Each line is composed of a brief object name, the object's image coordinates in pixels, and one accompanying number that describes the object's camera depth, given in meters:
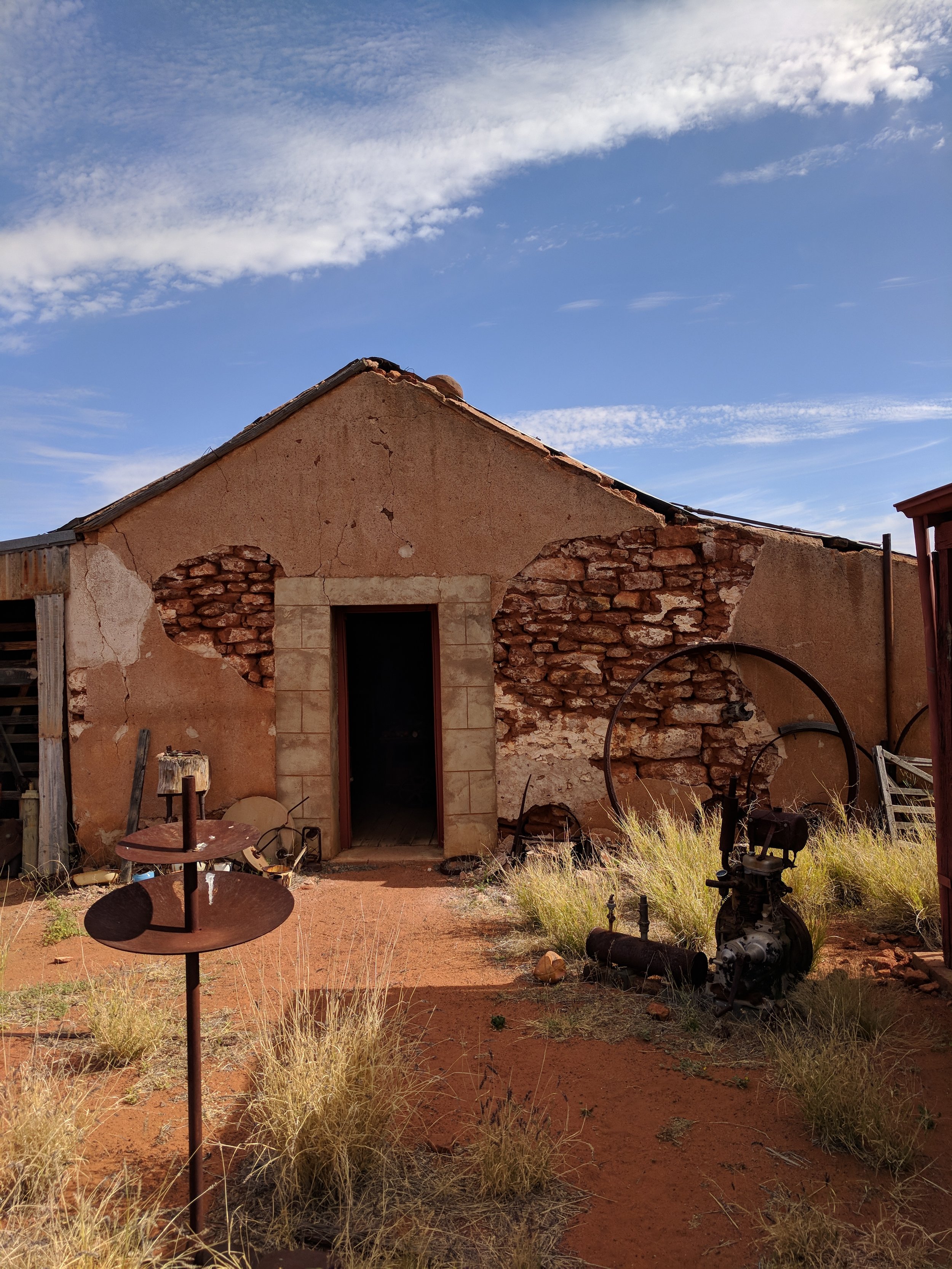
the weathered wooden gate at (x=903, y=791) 7.50
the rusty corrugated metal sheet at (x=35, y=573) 7.96
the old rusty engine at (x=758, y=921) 4.23
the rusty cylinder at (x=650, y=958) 4.70
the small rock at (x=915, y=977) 4.70
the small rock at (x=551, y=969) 5.00
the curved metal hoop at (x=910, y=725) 7.80
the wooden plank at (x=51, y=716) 7.86
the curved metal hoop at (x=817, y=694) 7.61
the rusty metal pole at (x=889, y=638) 7.86
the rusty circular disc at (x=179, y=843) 2.67
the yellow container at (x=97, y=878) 7.46
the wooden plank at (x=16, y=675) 8.14
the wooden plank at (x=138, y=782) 7.69
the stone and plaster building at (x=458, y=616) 7.83
